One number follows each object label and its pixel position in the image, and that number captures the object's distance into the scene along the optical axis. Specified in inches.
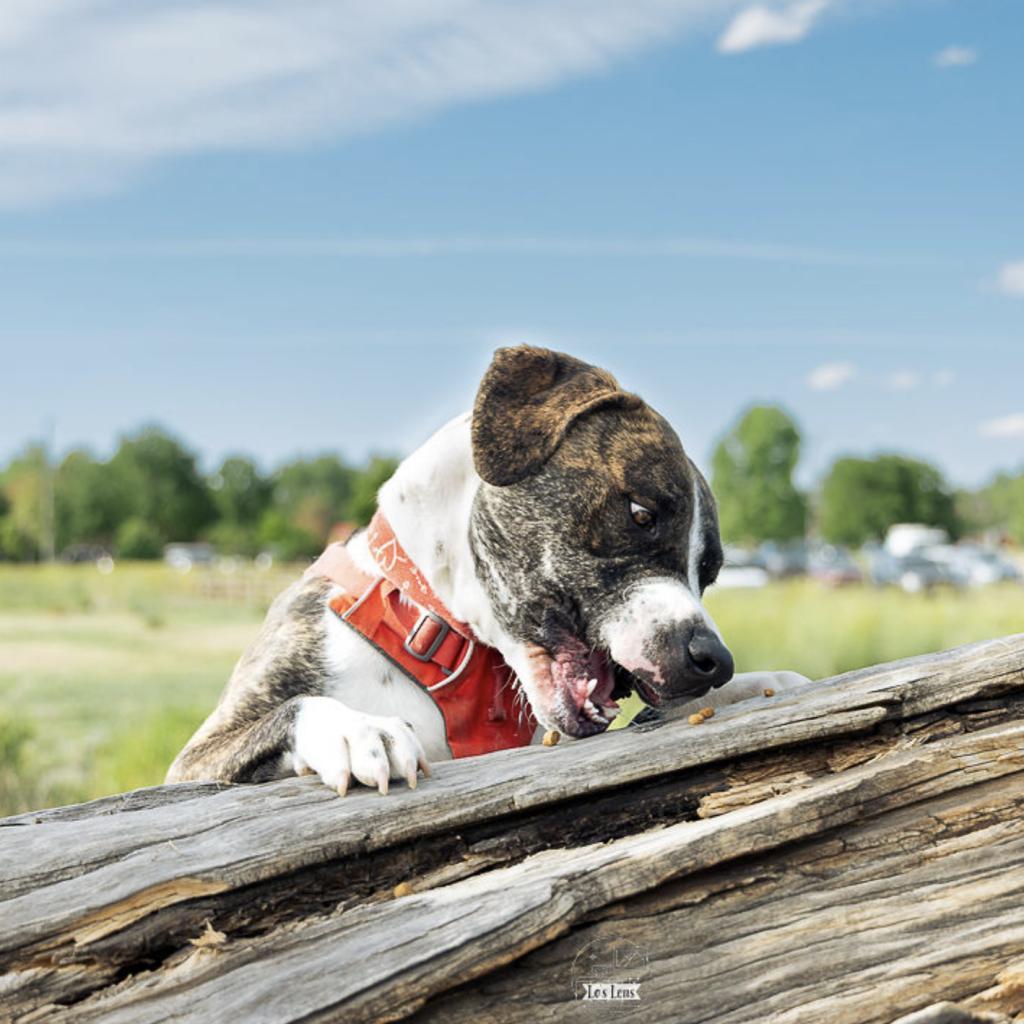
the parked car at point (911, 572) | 1150.3
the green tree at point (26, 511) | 2231.8
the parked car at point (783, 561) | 1499.8
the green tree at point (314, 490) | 2625.5
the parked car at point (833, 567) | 1299.2
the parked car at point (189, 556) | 2021.4
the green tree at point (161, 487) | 2490.2
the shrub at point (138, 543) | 2212.6
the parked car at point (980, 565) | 1567.1
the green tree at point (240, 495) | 2575.5
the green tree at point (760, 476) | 2003.0
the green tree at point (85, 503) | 2442.2
